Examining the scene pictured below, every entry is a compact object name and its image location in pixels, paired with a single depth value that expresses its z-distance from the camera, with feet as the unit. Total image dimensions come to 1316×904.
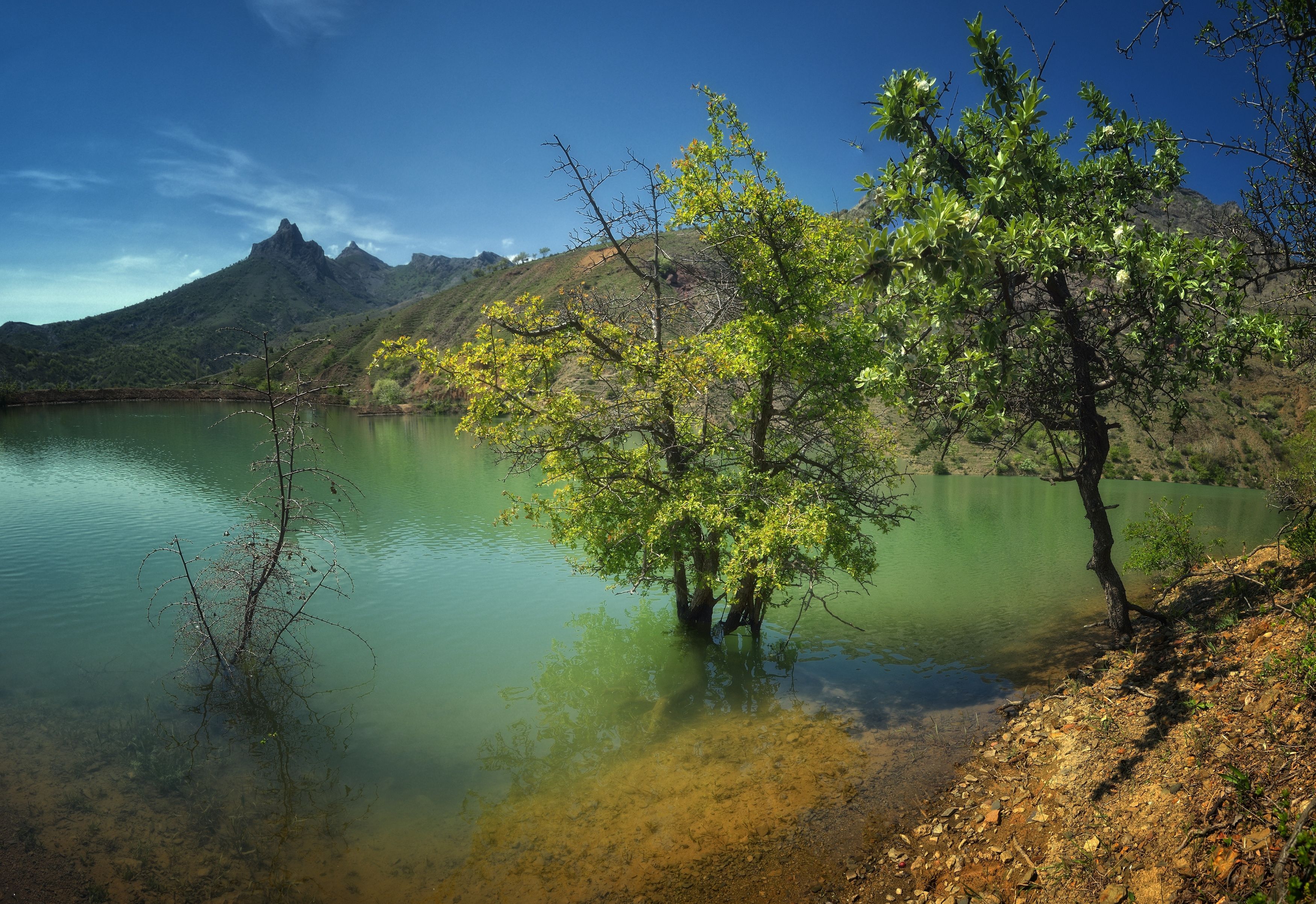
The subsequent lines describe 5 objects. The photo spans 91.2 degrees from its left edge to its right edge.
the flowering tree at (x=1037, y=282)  19.94
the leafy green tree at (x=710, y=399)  36.47
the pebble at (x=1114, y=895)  16.14
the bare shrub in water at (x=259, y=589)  34.55
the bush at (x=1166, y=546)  45.16
